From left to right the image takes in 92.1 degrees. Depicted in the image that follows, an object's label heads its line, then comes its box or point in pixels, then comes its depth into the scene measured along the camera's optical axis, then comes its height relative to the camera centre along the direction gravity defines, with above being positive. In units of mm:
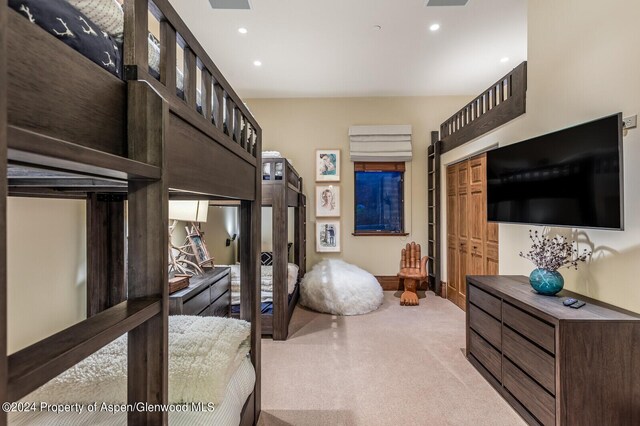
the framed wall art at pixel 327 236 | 4984 -305
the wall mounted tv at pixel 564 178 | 1692 +257
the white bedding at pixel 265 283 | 3285 -747
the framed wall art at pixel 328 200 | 4984 +277
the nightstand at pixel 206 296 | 1979 -588
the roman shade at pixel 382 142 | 4855 +1185
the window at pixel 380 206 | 5066 +179
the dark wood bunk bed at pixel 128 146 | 427 +150
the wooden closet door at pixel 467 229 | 3438 -153
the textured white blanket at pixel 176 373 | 1060 -579
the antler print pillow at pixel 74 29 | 505 +350
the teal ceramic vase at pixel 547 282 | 1949 -418
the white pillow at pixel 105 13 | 650 +447
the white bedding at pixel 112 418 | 970 -644
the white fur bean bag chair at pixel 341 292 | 3734 -935
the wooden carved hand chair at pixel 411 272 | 4156 -758
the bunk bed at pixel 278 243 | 2998 -256
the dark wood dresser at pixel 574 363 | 1545 -767
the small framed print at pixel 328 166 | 4988 +828
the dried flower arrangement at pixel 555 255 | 1993 -257
